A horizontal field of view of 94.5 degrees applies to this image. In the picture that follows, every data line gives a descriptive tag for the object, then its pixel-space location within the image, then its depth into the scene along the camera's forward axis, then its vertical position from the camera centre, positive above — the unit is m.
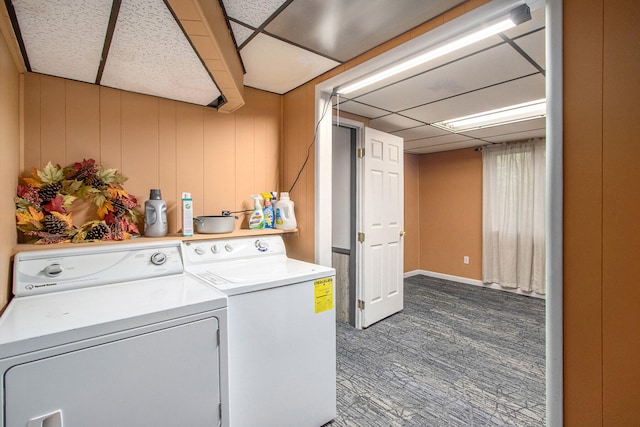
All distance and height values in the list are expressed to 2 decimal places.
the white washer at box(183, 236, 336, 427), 1.39 -0.65
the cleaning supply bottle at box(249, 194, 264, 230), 2.18 -0.05
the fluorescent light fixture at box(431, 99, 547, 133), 2.79 +0.96
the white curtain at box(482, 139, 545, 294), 4.03 -0.10
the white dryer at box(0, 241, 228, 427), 0.90 -0.47
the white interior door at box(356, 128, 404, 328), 3.06 -0.22
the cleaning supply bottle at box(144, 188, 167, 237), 1.73 -0.04
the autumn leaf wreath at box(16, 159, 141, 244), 1.44 +0.04
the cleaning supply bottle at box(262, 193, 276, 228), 2.24 -0.03
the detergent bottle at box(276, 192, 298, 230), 2.23 -0.03
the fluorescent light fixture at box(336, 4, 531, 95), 1.24 +0.83
